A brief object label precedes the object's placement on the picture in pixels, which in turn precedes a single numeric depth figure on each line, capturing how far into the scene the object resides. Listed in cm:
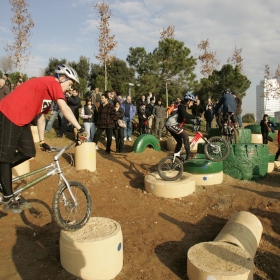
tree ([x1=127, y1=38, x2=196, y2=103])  3072
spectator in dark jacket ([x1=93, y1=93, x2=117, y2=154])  1030
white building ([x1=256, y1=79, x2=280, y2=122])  2926
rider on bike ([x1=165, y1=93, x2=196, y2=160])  746
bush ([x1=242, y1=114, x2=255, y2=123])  3188
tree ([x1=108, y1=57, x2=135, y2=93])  4328
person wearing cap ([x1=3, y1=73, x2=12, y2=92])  1196
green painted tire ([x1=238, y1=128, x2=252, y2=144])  1180
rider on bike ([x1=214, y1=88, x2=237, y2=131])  920
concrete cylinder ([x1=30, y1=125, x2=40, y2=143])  1081
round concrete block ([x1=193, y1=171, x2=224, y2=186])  829
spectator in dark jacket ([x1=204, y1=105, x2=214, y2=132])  1652
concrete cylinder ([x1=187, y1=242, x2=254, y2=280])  396
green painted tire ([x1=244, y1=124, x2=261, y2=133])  1734
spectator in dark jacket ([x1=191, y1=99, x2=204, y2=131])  1511
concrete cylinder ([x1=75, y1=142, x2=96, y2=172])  834
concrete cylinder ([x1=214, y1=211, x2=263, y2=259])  488
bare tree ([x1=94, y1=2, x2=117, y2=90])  2163
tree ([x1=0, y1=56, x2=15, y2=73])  2648
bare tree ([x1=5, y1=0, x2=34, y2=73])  1973
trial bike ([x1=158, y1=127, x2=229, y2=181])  759
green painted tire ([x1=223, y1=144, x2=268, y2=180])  923
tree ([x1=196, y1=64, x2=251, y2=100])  2909
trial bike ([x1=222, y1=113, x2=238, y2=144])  934
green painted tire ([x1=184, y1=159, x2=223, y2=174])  828
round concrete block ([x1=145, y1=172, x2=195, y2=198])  716
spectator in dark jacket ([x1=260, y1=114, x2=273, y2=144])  1468
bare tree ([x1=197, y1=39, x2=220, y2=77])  2912
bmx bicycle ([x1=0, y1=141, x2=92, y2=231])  416
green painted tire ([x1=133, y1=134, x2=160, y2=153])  1118
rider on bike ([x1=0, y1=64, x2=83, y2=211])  394
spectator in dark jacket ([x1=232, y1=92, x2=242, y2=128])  1454
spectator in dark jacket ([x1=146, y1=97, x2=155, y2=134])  1477
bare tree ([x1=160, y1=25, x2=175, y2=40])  3068
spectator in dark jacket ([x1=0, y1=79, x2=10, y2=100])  1029
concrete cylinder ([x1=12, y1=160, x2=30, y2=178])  713
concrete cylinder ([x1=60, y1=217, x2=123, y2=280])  404
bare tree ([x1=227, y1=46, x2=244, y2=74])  2847
